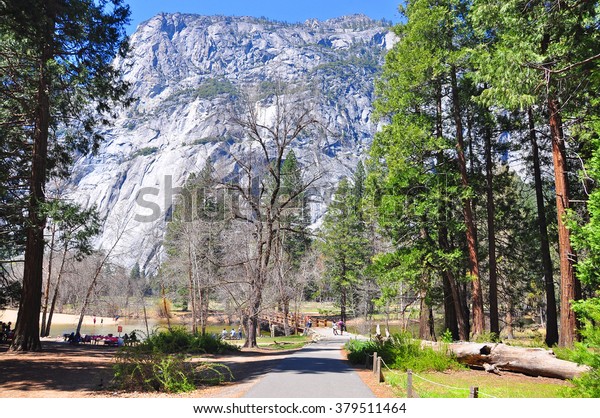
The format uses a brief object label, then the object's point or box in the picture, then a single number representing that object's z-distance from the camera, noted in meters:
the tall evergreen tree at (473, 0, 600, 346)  11.20
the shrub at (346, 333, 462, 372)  12.59
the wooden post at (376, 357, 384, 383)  11.07
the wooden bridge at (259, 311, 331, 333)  41.93
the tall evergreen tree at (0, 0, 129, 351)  14.17
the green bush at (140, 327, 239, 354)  15.80
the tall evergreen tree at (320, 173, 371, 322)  45.91
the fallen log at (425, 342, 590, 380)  10.68
